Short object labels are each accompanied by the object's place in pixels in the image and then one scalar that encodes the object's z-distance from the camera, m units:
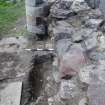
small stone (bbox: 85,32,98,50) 1.79
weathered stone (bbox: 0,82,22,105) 1.88
